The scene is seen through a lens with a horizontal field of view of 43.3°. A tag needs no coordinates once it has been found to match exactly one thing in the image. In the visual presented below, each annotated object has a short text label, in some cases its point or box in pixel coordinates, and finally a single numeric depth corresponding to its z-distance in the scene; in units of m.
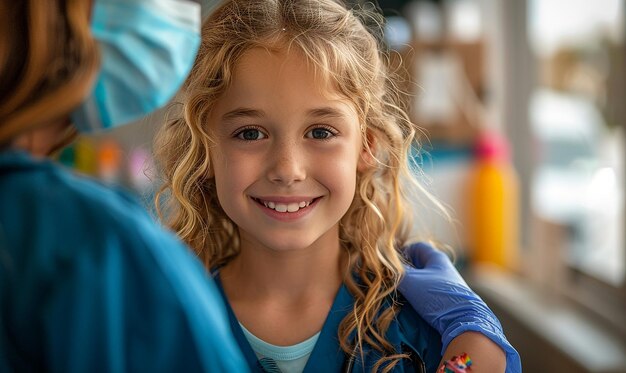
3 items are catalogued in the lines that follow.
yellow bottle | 2.55
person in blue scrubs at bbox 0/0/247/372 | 0.60
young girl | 0.88
